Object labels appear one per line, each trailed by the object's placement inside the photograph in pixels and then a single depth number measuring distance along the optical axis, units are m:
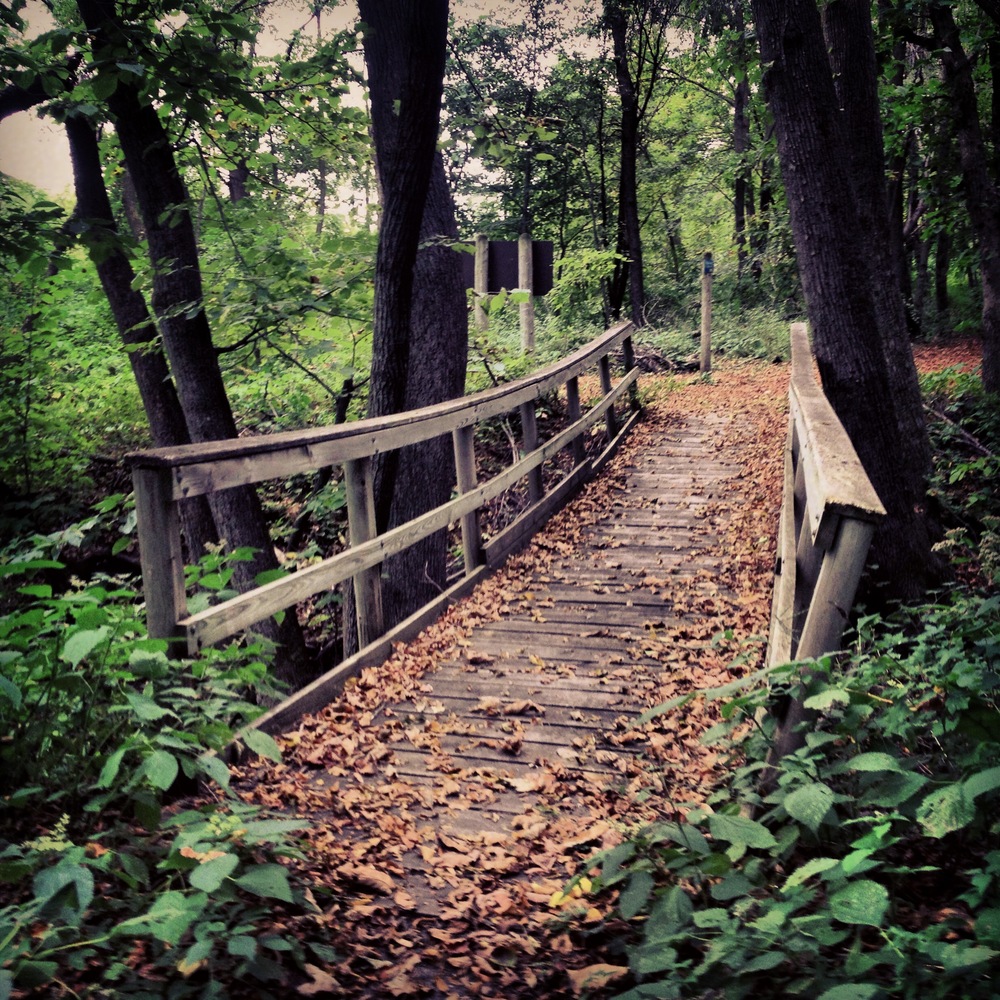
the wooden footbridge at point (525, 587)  3.11
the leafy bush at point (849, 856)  1.85
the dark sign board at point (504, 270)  10.90
